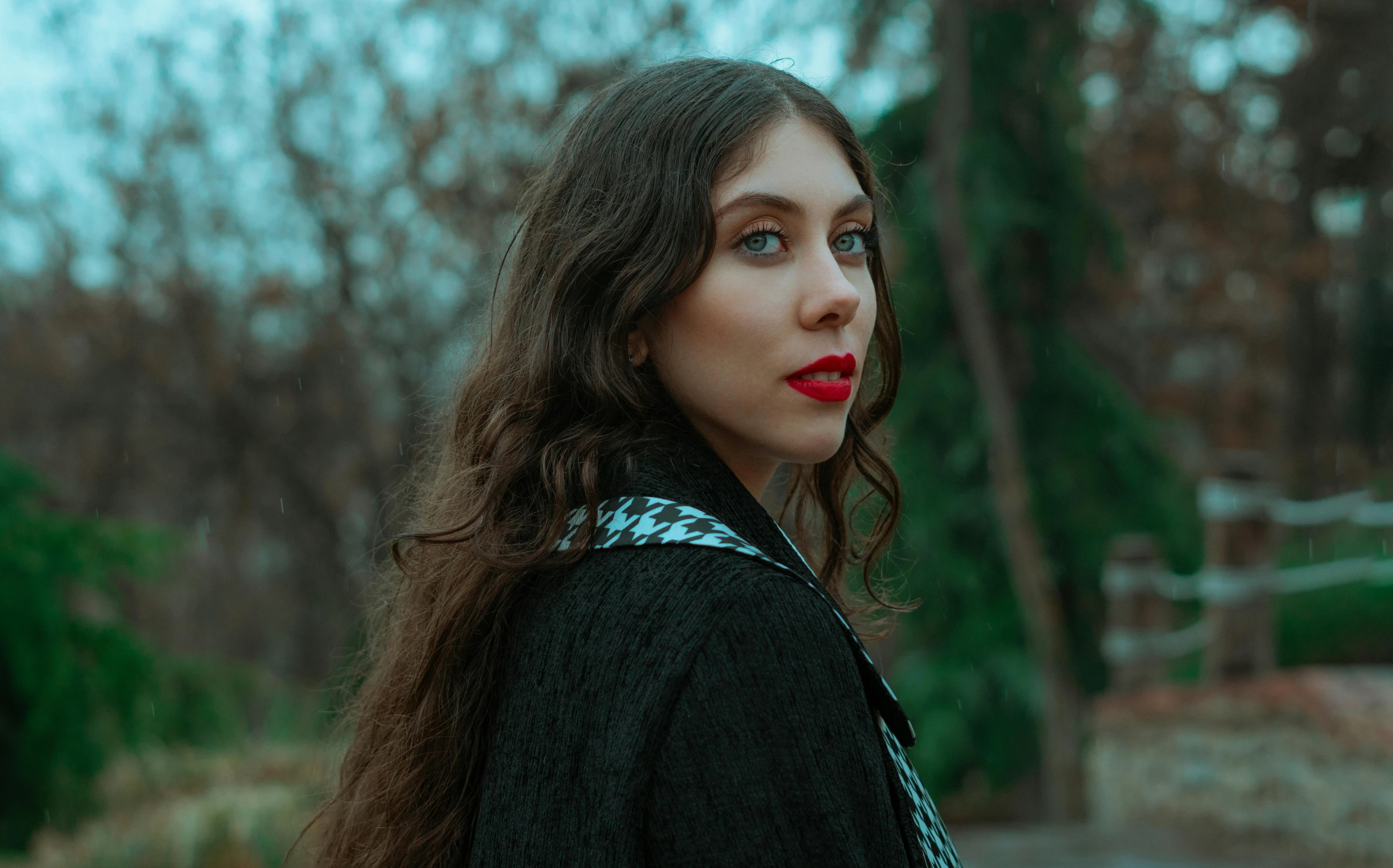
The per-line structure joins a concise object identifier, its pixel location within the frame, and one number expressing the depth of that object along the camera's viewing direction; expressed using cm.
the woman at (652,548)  116
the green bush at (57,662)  628
